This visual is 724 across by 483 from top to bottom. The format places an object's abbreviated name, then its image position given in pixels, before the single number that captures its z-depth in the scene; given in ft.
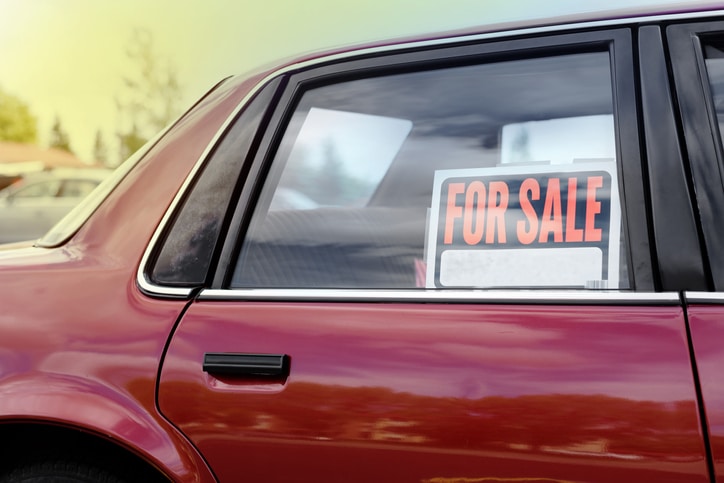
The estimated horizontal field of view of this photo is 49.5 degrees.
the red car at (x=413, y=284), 4.26
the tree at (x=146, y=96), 62.95
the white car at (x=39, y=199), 39.70
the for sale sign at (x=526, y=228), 4.63
